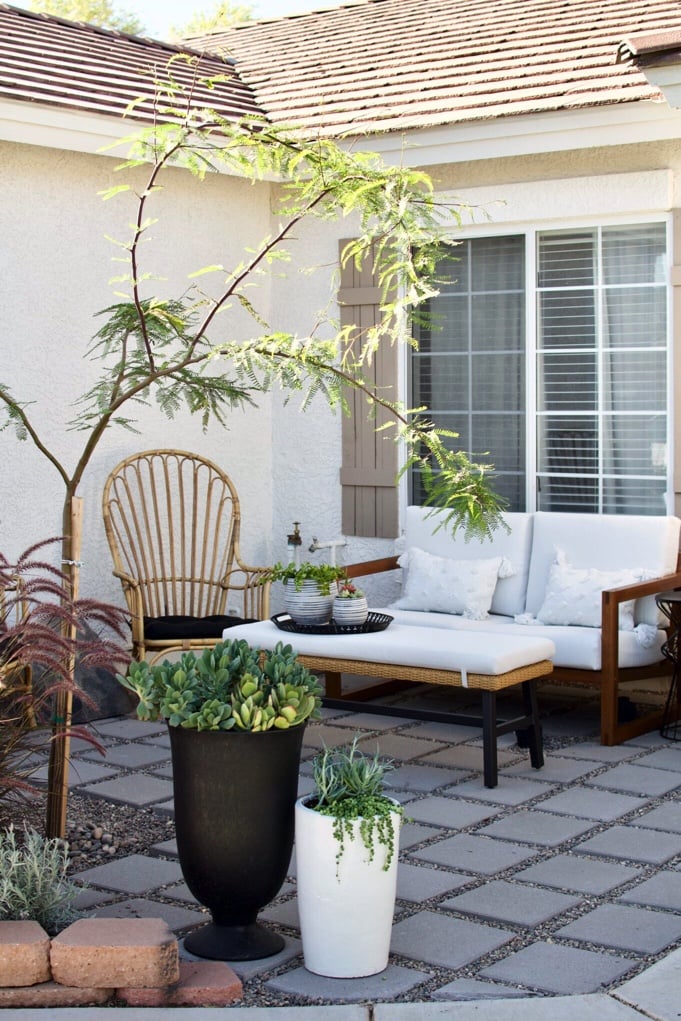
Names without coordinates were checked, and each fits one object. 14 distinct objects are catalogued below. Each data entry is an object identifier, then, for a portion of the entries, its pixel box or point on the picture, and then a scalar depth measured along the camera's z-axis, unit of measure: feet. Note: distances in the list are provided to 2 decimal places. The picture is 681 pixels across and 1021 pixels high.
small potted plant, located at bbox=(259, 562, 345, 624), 19.56
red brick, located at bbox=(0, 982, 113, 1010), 10.64
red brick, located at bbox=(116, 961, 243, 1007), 10.59
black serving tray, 19.26
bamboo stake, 13.82
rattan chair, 23.02
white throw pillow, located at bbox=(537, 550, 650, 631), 20.54
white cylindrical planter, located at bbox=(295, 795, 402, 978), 11.09
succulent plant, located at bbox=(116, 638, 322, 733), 11.60
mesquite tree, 13.35
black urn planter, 11.62
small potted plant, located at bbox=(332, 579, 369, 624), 19.36
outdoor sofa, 19.57
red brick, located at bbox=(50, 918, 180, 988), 10.65
